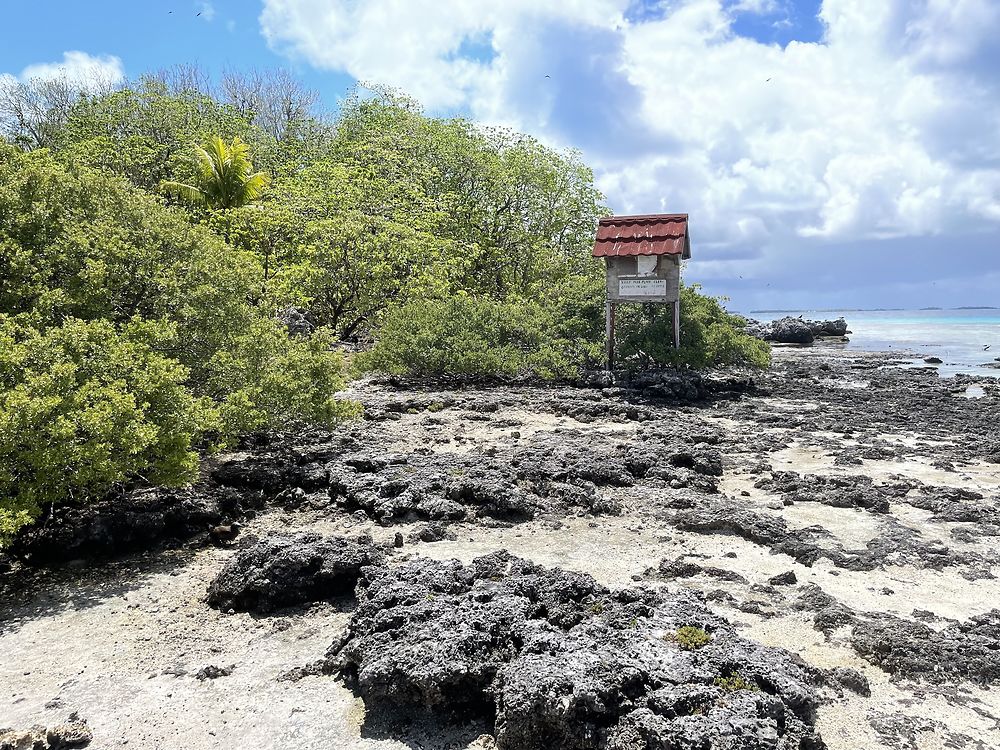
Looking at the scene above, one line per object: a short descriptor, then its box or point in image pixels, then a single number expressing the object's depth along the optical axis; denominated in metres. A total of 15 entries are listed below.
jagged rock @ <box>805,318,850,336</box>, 52.88
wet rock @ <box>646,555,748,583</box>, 6.57
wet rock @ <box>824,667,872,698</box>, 4.62
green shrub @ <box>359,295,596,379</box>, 17.44
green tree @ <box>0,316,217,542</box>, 6.28
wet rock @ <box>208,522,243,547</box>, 7.62
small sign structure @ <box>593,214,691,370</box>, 17.94
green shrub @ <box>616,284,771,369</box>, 18.58
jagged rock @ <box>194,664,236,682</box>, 4.99
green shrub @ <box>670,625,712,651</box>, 4.51
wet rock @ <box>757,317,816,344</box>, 48.66
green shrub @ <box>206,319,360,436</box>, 9.14
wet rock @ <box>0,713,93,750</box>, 4.14
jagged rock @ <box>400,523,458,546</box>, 7.55
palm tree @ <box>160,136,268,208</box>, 26.88
